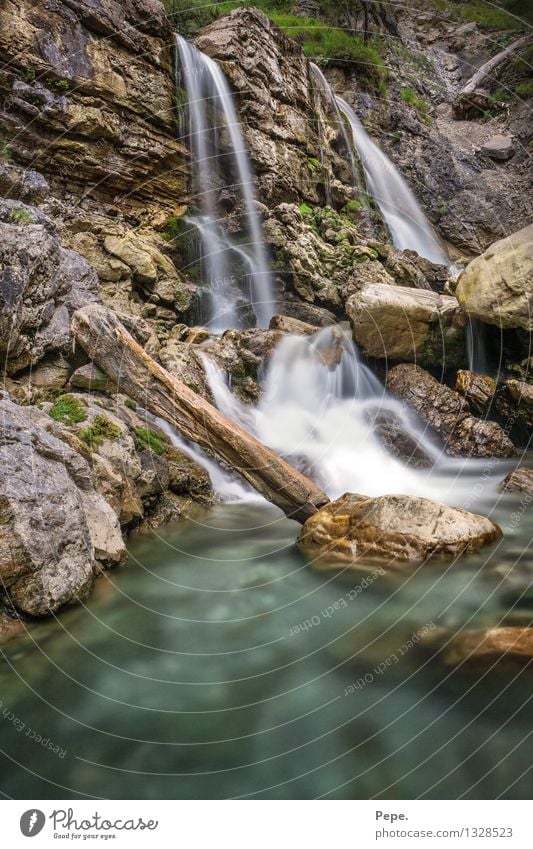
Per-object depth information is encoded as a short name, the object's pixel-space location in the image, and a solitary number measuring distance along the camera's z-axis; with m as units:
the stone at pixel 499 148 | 22.36
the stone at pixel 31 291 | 5.67
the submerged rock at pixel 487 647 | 2.97
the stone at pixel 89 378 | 6.02
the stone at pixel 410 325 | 9.02
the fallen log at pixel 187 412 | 5.11
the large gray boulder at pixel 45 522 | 3.48
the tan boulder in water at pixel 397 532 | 4.42
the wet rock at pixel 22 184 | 9.20
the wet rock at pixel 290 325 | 10.41
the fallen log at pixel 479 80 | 24.31
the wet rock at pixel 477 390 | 8.51
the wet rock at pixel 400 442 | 7.94
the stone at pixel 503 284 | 7.48
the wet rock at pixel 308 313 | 12.05
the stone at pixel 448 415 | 8.20
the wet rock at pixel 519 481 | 6.45
